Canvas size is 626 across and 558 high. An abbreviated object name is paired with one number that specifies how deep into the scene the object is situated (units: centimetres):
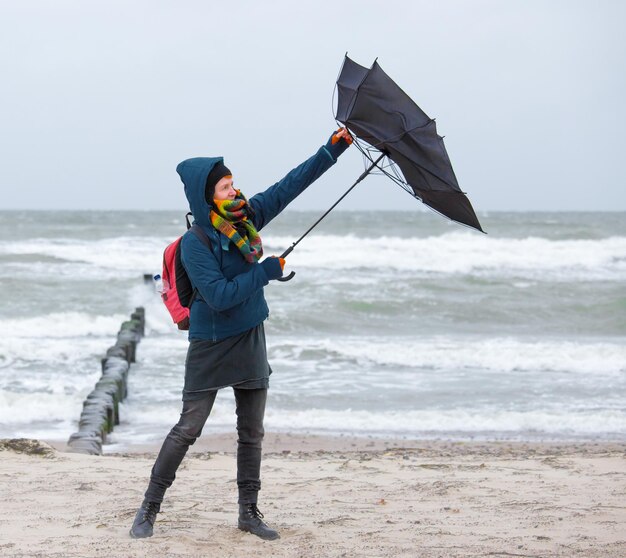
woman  754
